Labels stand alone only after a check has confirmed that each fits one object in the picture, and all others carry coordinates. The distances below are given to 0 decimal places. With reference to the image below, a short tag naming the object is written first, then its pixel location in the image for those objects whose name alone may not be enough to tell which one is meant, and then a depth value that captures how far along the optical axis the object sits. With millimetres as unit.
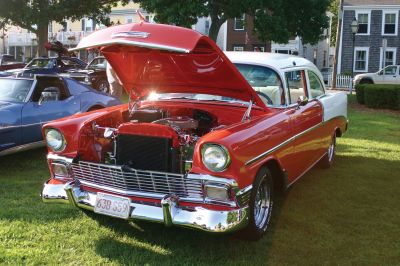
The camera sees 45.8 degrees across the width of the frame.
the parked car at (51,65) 15742
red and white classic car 3547
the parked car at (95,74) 15734
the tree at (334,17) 44438
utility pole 22920
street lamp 20323
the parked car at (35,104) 6004
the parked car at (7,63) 20273
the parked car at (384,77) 23953
